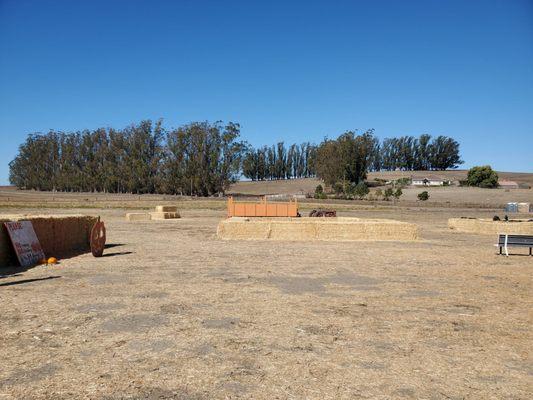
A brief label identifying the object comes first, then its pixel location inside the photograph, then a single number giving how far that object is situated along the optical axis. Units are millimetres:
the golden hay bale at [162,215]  34312
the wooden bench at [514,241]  13956
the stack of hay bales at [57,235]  11352
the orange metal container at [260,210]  30928
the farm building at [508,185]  119750
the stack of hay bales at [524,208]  59178
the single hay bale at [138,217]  32219
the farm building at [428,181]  128125
